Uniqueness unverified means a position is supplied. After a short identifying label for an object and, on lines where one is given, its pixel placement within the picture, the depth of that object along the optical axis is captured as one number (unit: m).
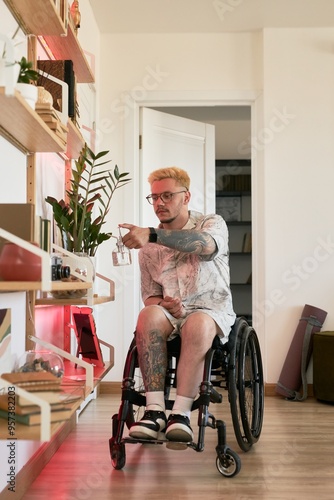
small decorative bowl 1.73
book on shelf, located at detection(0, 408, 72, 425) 1.46
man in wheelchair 2.54
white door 4.78
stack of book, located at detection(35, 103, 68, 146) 1.98
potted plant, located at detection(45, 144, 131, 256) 2.71
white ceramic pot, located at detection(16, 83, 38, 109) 1.77
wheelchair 2.49
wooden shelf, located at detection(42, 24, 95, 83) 2.90
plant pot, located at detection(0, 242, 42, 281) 1.51
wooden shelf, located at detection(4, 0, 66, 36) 2.18
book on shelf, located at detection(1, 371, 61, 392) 1.56
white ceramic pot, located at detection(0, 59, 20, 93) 1.50
